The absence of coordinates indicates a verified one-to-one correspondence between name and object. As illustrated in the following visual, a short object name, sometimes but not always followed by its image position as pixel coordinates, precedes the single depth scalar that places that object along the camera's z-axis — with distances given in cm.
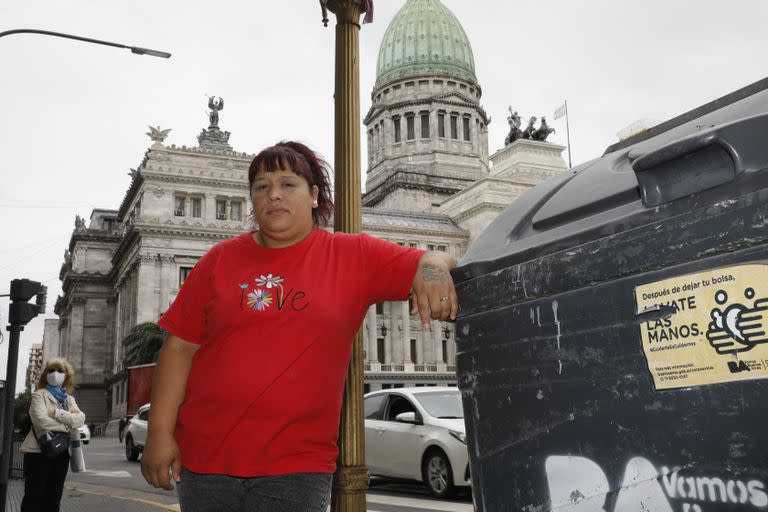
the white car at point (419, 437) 953
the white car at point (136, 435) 1796
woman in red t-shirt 248
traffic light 914
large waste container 184
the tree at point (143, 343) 4353
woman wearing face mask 711
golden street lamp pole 356
